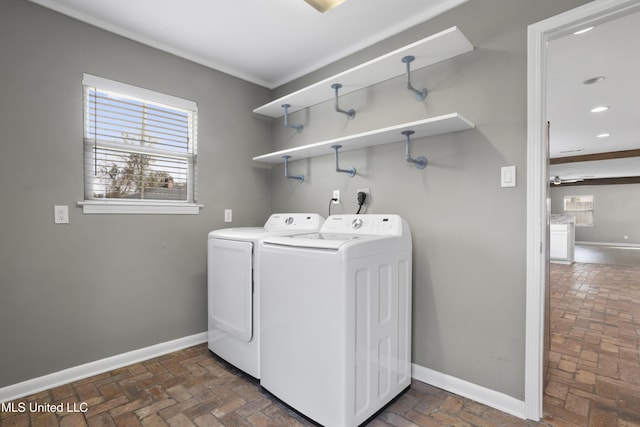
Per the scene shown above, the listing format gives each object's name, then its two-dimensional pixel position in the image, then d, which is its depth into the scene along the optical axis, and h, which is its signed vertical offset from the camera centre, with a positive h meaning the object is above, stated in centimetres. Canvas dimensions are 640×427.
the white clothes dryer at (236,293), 200 -54
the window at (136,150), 214 +45
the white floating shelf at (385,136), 172 +48
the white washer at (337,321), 147 -55
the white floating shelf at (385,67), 175 +91
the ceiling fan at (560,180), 997 +103
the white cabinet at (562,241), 642 -59
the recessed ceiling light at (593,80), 292 +121
